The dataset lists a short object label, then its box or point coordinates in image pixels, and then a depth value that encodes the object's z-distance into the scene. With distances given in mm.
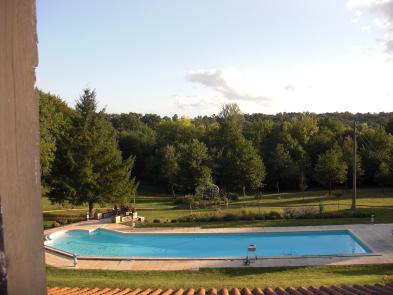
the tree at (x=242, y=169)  41438
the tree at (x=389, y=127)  53344
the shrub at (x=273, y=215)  24859
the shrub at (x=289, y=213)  25000
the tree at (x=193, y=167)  41125
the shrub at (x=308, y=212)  25005
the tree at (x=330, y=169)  39031
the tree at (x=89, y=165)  28469
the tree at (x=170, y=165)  44328
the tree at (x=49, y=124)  30797
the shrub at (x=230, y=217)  24922
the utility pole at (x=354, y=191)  26203
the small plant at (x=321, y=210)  25444
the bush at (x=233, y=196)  37719
